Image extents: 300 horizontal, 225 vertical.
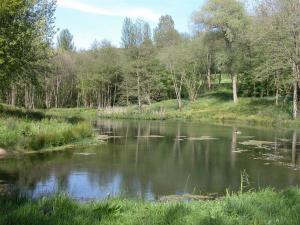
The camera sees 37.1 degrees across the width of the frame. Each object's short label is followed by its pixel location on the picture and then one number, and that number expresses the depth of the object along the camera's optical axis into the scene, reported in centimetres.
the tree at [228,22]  5431
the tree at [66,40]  10799
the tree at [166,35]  7753
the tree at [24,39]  2555
